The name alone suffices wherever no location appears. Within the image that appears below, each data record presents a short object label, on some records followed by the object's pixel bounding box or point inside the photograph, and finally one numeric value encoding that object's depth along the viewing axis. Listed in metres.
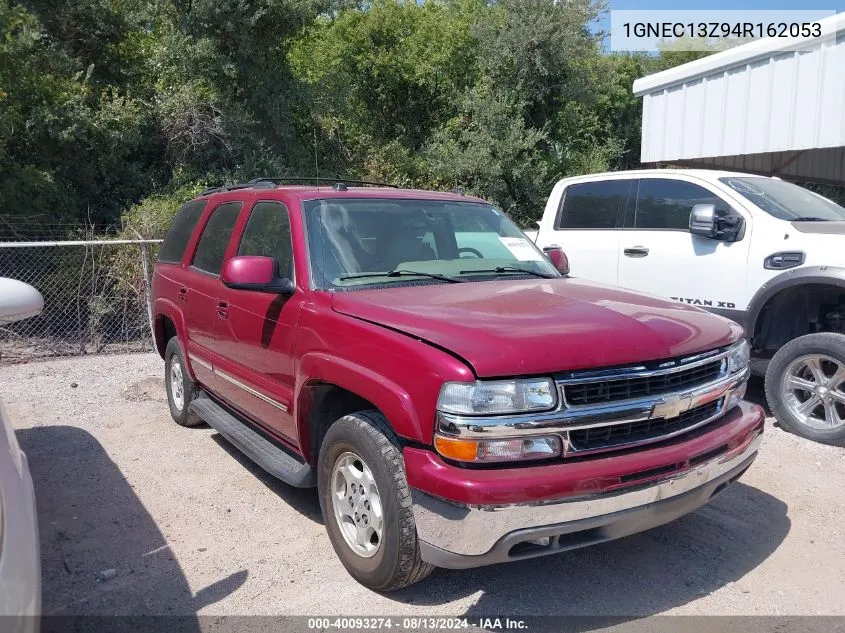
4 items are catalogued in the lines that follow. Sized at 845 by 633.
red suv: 2.73
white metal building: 9.55
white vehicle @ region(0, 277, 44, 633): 2.02
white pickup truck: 5.36
